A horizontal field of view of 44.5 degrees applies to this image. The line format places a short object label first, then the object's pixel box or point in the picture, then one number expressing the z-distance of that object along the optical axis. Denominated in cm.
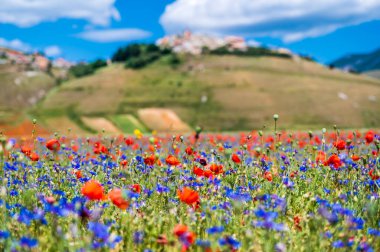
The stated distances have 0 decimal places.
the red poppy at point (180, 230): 374
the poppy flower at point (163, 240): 386
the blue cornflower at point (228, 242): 375
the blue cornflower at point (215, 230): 385
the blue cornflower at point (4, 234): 375
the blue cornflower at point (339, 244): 407
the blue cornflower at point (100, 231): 376
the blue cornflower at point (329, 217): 375
